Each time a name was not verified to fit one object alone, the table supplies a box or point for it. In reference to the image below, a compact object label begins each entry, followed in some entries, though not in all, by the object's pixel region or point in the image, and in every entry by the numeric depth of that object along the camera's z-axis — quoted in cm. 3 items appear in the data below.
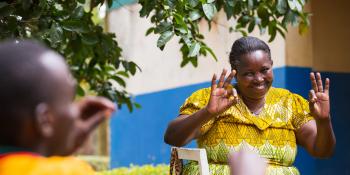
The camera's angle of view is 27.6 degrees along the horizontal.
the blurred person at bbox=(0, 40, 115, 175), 142
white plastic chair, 331
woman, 337
